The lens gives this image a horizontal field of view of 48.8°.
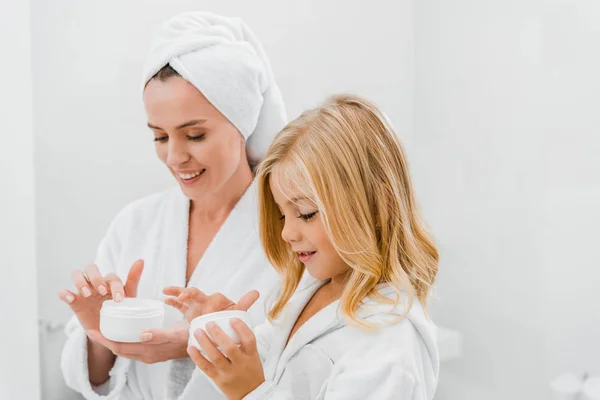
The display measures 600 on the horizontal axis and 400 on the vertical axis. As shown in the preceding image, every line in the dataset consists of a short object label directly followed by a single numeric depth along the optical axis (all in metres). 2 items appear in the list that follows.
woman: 1.25
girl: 1.00
